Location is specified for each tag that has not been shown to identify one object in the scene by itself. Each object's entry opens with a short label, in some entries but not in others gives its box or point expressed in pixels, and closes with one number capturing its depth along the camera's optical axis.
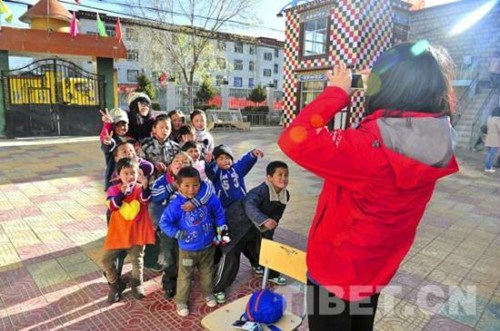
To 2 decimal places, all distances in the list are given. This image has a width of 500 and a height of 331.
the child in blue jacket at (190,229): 2.61
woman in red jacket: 1.14
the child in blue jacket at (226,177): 3.30
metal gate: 11.97
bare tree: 19.84
